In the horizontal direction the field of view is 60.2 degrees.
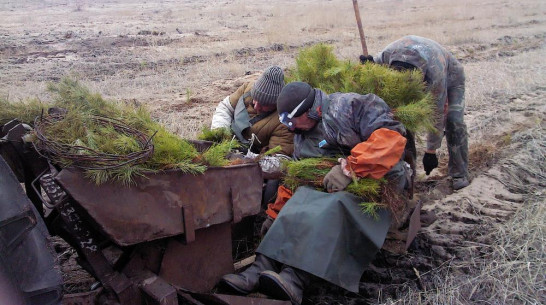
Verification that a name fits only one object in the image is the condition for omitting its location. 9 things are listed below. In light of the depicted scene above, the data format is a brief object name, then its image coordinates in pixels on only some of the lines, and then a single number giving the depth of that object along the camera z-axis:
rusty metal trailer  2.54
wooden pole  6.84
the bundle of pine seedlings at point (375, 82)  4.05
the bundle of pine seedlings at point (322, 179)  3.46
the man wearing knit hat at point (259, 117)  4.56
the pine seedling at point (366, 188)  3.46
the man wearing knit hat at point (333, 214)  3.23
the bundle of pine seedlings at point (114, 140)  2.51
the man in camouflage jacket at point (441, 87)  5.05
